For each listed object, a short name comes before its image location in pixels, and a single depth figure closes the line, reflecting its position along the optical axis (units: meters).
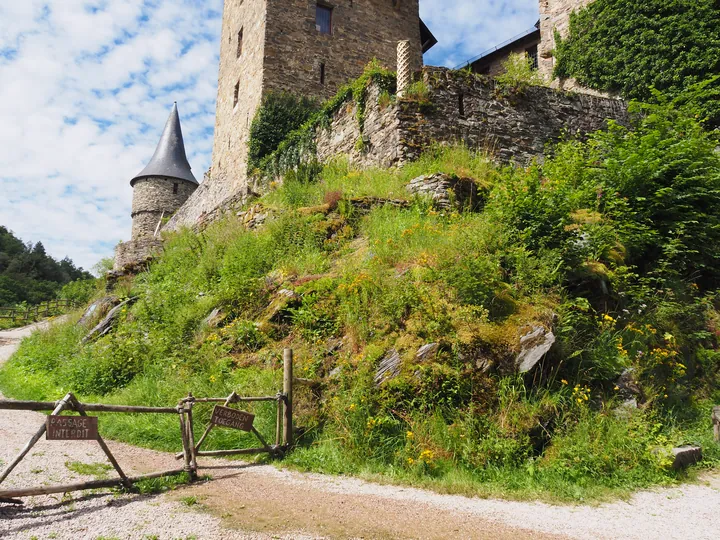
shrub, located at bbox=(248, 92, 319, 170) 17.38
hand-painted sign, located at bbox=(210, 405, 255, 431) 5.10
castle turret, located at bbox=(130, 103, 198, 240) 28.55
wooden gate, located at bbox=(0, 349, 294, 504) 3.92
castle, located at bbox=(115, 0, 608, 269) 18.00
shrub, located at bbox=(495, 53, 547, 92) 12.25
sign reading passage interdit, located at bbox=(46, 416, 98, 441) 3.97
